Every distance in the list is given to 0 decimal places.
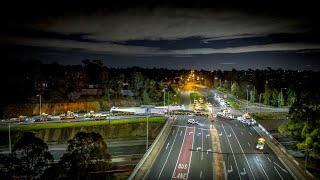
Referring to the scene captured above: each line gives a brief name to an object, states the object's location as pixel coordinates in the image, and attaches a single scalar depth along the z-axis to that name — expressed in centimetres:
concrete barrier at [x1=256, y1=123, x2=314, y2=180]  2384
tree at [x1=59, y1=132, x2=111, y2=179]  2183
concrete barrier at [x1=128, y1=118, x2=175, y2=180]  2376
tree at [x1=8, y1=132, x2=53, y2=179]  2087
